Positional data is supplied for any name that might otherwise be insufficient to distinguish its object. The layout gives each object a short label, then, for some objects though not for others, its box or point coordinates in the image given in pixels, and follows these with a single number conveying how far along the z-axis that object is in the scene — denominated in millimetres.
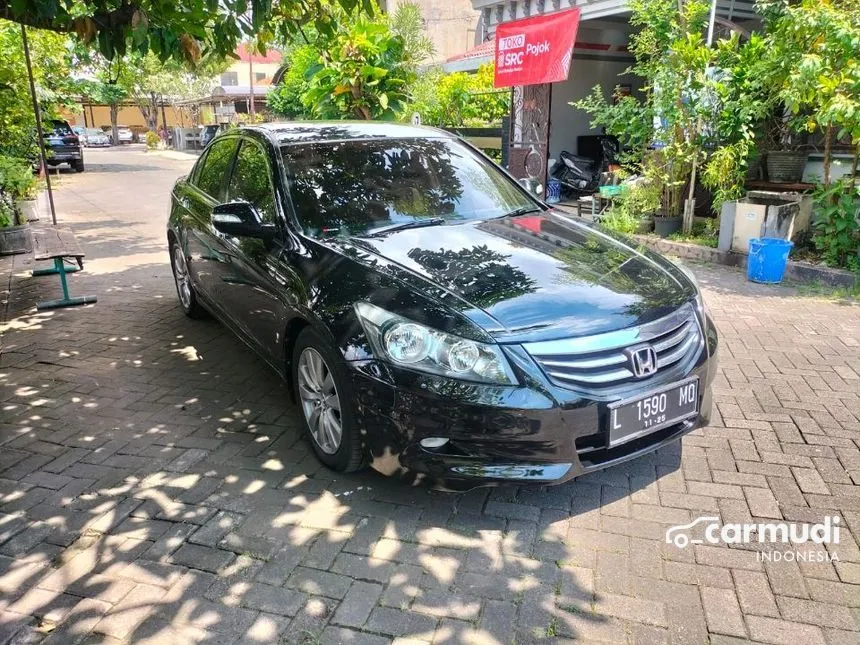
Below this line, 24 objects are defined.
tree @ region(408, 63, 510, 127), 14438
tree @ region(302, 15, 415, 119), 7750
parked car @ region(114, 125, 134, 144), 51219
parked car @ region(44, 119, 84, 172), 20928
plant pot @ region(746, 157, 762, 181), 8242
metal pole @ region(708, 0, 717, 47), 7633
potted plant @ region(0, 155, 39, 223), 8781
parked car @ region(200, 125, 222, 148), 34531
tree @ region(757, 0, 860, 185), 5957
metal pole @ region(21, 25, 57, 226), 6616
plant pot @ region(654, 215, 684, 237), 8477
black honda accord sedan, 2602
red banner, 10367
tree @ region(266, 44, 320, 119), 21312
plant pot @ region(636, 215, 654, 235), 8719
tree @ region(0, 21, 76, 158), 8969
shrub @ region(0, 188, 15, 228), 8852
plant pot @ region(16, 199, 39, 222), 10692
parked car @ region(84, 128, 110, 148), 46438
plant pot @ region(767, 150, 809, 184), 7730
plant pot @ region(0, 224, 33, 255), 8875
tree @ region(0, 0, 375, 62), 3951
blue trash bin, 6566
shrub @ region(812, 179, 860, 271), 6613
